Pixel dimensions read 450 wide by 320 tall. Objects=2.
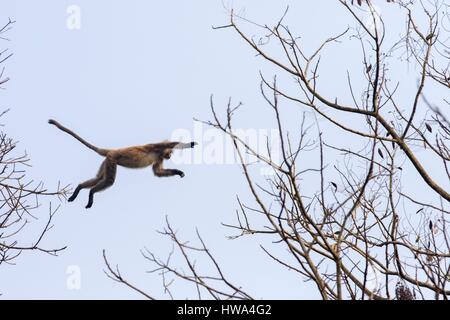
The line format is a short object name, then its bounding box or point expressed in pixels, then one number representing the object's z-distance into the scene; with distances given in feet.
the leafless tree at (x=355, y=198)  30.35
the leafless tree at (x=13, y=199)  42.45
